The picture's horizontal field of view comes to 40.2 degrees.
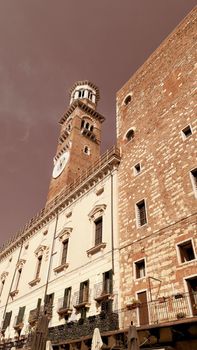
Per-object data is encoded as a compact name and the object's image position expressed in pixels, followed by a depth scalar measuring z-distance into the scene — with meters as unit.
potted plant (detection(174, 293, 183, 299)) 10.00
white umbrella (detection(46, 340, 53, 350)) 13.30
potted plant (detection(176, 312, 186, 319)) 9.63
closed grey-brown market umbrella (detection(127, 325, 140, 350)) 8.20
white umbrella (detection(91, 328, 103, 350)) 10.23
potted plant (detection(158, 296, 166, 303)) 10.69
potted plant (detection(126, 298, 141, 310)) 11.59
